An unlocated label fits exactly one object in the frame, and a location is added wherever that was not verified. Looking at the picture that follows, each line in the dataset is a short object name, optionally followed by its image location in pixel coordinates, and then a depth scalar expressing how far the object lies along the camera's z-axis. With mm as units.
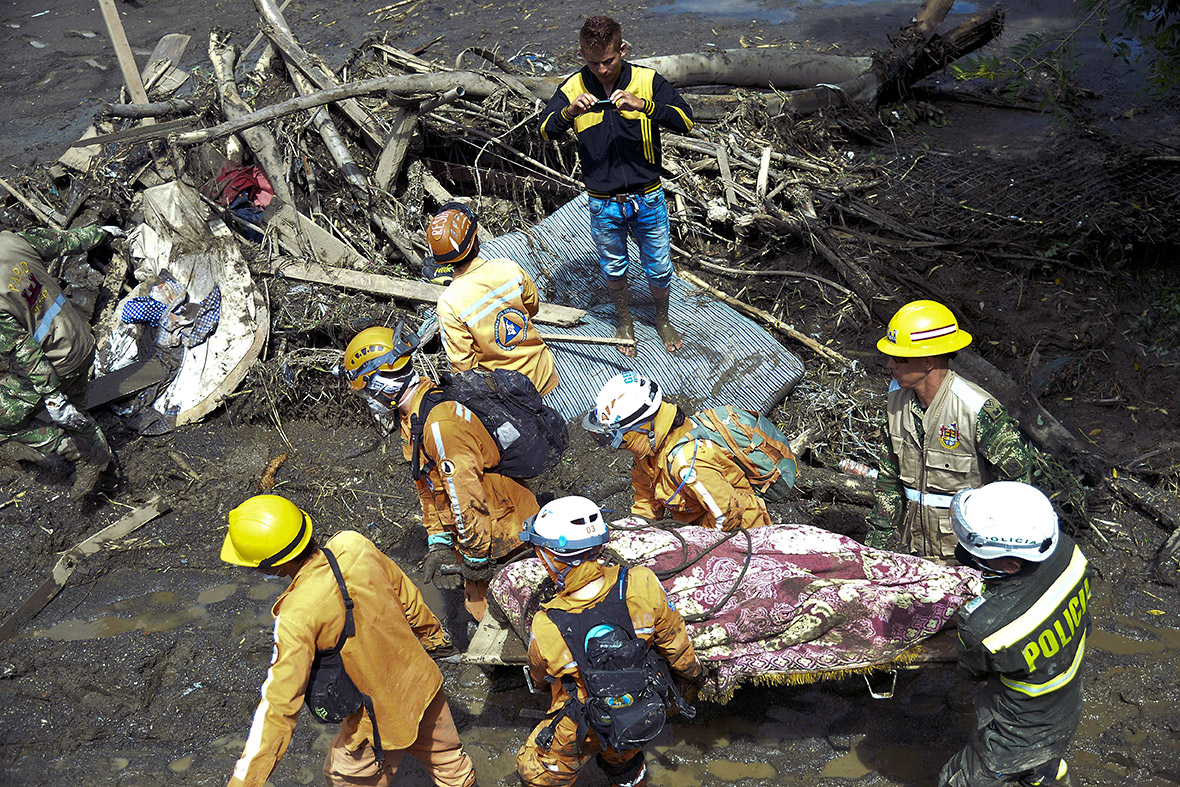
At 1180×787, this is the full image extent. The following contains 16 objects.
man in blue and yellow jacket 5523
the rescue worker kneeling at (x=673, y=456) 4047
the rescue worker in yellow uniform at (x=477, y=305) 4547
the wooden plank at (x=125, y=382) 6750
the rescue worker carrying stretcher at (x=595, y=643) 3102
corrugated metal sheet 6105
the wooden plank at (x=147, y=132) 6594
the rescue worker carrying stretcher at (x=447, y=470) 4148
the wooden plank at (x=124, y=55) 7957
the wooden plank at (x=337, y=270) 6679
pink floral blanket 3744
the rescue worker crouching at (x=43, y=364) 5723
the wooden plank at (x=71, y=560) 5297
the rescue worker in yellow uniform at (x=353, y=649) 3039
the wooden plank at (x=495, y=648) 3963
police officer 2842
